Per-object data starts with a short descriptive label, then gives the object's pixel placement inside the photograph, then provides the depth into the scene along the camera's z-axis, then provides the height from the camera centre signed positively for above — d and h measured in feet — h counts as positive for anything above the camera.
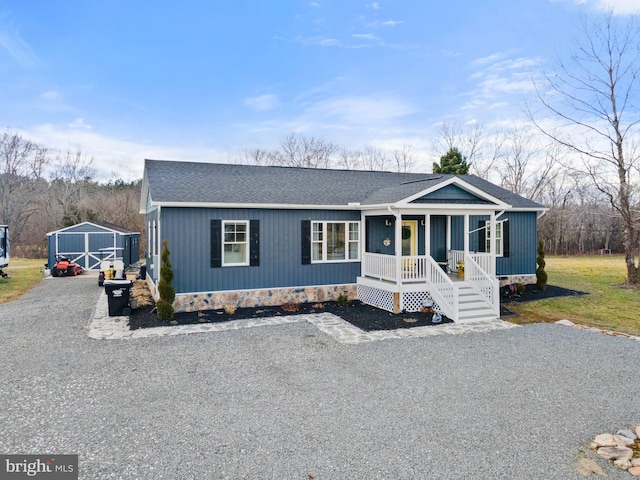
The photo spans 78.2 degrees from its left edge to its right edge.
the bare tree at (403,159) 116.26 +25.11
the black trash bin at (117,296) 33.65 -4.35
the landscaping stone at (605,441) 13.75 -7.05
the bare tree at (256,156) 117.80 +26.56
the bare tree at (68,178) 114.62 +21.32
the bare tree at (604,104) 49.39 +17.82
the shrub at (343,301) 38.99 -5.68
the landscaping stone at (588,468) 12.21 -7.17
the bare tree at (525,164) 106.73 +21.58
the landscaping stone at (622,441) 13.75 -7.06
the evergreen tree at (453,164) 81.31 +16.52
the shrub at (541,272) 47.16 -3.63
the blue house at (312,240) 34.96 +0.39
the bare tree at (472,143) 108.14 +27.70
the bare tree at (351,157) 118.32 +25.98
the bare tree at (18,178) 106.73 +19.38
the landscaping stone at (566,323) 31.21 -6.55
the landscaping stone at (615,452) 13.05 -7.10
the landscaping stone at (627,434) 14.29 -7.07
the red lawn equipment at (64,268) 61.52 -3.53
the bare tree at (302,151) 114.83 +27.19
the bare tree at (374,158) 118.32 +25.68
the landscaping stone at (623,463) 12.60 -7.18
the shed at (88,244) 66.54 +0.34
